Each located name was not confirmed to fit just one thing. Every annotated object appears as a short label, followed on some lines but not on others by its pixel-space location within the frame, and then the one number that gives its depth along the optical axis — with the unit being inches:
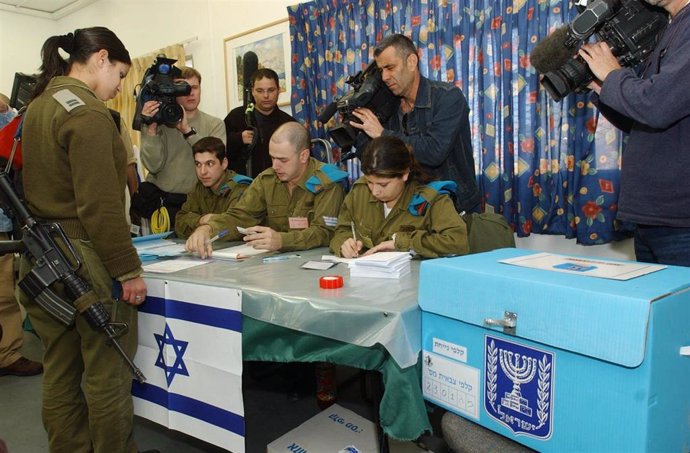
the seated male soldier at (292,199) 81.0
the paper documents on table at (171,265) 62.0
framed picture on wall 136.5
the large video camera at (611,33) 48.4
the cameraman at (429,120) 75.9
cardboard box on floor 56.8
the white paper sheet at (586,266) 34.3
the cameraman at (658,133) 42.6
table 40.1
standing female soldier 48.9
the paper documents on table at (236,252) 70.4
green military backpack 70.2
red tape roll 48.9
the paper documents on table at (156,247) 75.0
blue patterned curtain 86.7
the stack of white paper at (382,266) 51.9
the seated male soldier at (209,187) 95.7
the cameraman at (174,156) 99.0
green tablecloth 40.0
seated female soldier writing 62.9
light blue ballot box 29.1
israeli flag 51.0
